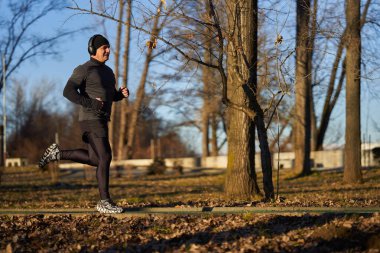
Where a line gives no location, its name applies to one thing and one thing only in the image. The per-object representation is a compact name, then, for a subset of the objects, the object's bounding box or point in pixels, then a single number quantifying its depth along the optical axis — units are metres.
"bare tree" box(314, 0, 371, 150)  17.50
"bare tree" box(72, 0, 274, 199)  9.62
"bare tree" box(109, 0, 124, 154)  31.74
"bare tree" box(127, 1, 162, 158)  31.65
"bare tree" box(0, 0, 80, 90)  20.86
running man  6.71
